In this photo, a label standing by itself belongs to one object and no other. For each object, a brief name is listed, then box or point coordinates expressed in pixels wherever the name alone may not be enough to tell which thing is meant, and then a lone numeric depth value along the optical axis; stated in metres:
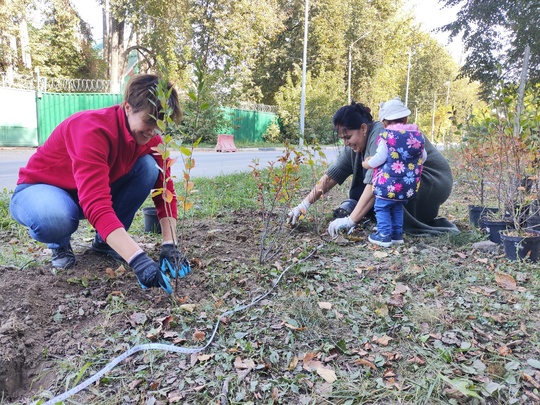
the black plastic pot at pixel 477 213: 3.53
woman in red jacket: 1.91
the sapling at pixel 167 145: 1.68
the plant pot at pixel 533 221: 3.18
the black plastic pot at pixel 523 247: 2.60
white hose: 1.45
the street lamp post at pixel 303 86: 17.36
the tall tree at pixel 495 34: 9.34
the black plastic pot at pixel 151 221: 3.32
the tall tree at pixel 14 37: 14.36
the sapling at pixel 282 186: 2.62
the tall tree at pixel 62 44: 19.53
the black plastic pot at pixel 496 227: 3.03
